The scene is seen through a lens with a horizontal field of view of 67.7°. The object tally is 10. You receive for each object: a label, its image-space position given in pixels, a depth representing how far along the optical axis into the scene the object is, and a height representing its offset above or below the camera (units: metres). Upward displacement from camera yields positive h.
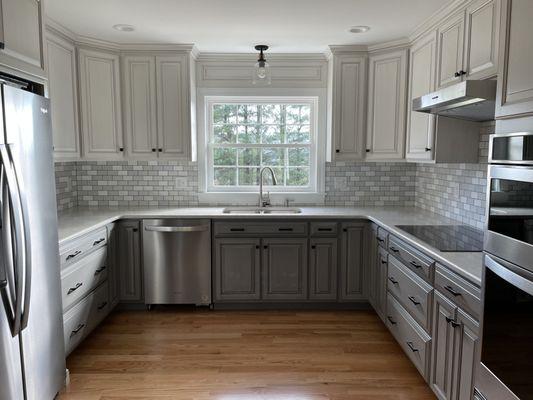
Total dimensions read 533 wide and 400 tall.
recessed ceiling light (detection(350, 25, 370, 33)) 3.07 +1.05
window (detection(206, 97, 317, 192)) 4.06 +0.20
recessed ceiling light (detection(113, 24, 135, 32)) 3.05 +1.05
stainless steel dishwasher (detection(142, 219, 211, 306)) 3.44 -0.86
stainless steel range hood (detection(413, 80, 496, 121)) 1.98 +0.35
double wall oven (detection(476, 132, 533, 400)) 1.25 -0.37
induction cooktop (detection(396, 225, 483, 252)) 2.22 -0.46
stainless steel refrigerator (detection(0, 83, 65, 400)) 1.71 -0.44
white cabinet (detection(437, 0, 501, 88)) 2.21 +0.74
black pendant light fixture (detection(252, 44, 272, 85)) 3.49 +0.82
